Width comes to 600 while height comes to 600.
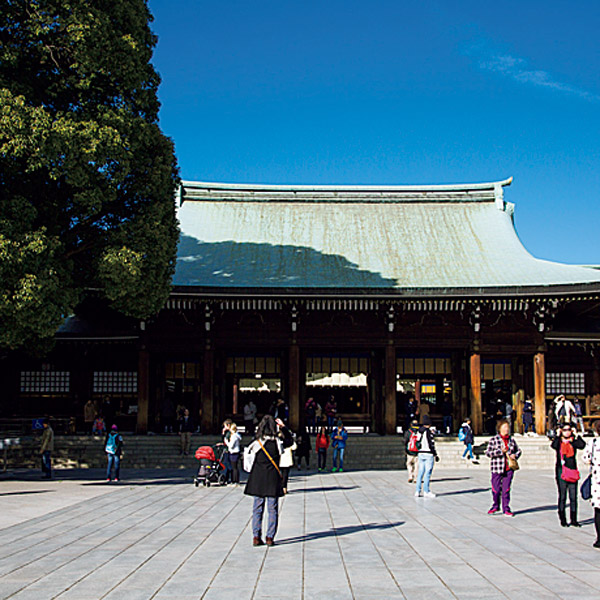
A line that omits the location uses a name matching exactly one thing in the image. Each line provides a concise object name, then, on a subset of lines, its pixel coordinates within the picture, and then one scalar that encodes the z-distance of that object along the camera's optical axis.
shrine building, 24.44
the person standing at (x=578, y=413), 23.61
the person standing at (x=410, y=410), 25.14
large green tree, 15.45
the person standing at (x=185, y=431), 22.78
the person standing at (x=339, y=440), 20.91
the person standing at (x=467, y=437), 22.67
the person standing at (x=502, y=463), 12.16
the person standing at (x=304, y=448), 21.66
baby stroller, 17.36
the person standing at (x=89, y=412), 25.75
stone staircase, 22.86
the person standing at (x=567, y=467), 11.07
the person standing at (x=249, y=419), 26.83
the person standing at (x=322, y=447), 20.72
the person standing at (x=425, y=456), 14.84
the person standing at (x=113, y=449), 18.20
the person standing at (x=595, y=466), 9.40
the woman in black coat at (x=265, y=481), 9.25
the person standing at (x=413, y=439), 15.17
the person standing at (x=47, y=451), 19.27
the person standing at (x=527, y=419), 25.00
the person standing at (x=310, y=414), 27.66
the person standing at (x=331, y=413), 23.52
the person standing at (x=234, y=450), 17.36
